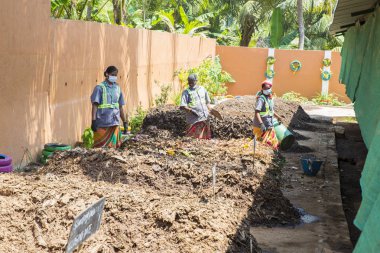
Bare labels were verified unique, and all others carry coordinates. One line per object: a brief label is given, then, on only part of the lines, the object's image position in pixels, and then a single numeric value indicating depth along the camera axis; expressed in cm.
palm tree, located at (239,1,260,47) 3488
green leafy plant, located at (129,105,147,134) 1476
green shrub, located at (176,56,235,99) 2156
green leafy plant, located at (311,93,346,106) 2559
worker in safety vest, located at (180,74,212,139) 1151
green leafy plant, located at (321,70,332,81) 2620
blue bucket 1067
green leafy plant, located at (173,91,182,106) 1951
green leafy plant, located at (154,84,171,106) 1816
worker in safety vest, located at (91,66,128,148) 993
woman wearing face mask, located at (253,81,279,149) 1111
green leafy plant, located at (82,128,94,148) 1159
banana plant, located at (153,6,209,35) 2428
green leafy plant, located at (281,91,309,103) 2558
